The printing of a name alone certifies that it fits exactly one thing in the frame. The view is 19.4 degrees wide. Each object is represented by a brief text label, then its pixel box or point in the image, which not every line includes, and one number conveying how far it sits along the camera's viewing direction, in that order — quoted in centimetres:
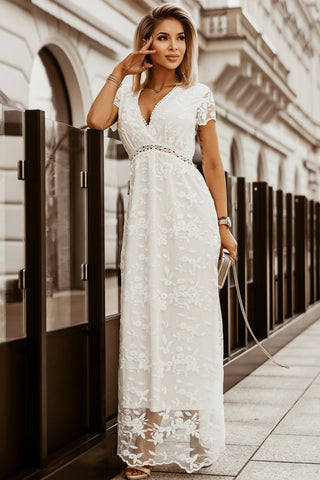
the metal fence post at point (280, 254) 948
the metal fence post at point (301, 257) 1112
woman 375
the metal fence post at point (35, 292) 340
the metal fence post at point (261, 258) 806
